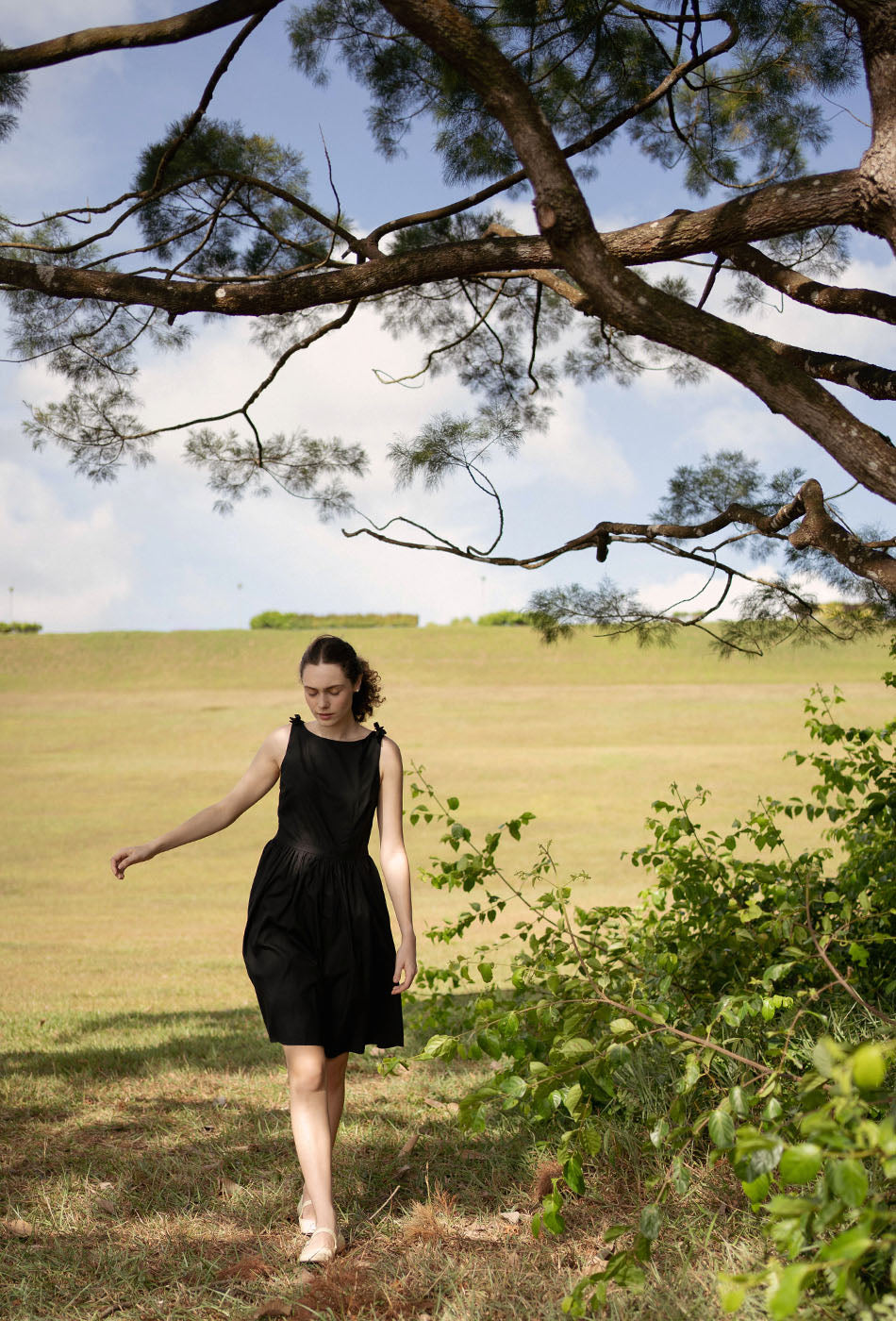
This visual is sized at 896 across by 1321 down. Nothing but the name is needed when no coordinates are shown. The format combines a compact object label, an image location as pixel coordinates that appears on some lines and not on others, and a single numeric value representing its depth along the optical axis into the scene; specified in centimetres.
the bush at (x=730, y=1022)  129
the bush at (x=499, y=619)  4784
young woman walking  260
